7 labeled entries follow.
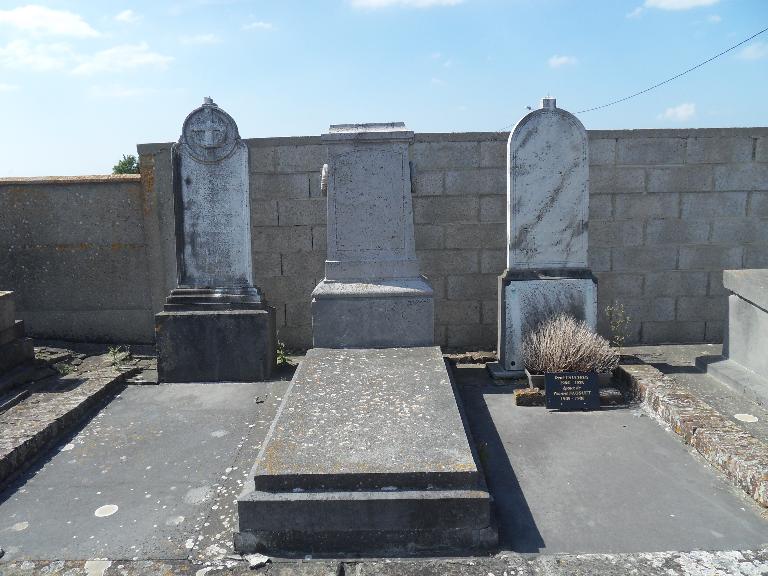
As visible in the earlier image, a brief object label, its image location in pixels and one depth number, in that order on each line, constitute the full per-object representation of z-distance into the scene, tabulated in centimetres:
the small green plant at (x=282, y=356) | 559
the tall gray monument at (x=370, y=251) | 483
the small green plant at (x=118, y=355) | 586
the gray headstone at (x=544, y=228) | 509
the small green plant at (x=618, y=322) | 648
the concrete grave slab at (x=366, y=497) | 277
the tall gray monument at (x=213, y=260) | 509
